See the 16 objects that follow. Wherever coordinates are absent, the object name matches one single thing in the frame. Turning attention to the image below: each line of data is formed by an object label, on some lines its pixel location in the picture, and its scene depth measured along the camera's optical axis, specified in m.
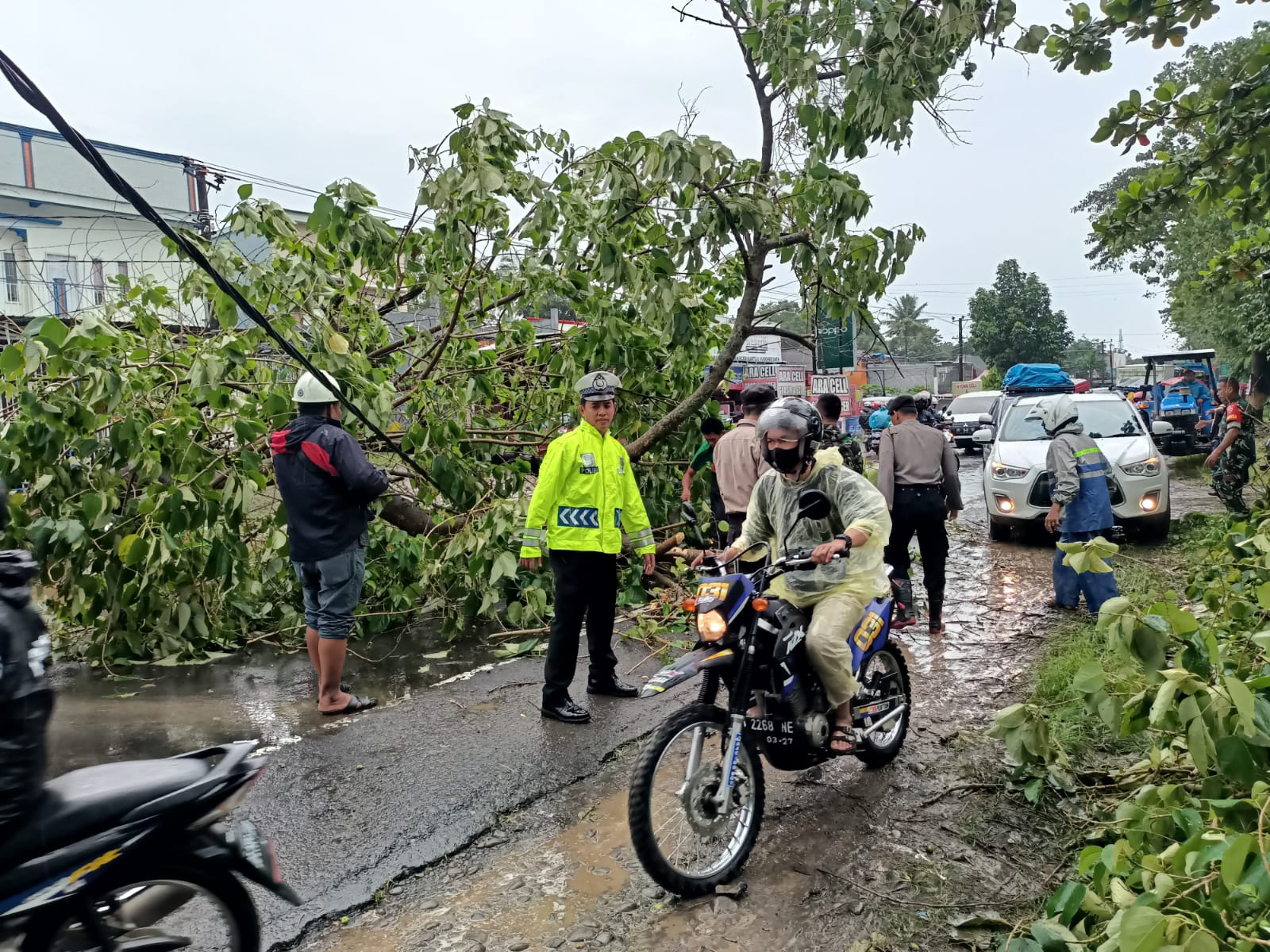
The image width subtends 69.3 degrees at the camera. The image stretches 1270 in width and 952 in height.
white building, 6.34
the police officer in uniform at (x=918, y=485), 6.98
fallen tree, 5.96
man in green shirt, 8.33
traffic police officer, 5.30
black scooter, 2.16
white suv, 9.91
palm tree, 86.38
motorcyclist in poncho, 3.88
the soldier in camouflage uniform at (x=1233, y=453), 10.05
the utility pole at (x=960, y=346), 63.00
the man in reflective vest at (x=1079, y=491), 7.03
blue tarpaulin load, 12.55
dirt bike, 3.33
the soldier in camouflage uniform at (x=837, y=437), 7.88
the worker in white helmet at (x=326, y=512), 5.23
